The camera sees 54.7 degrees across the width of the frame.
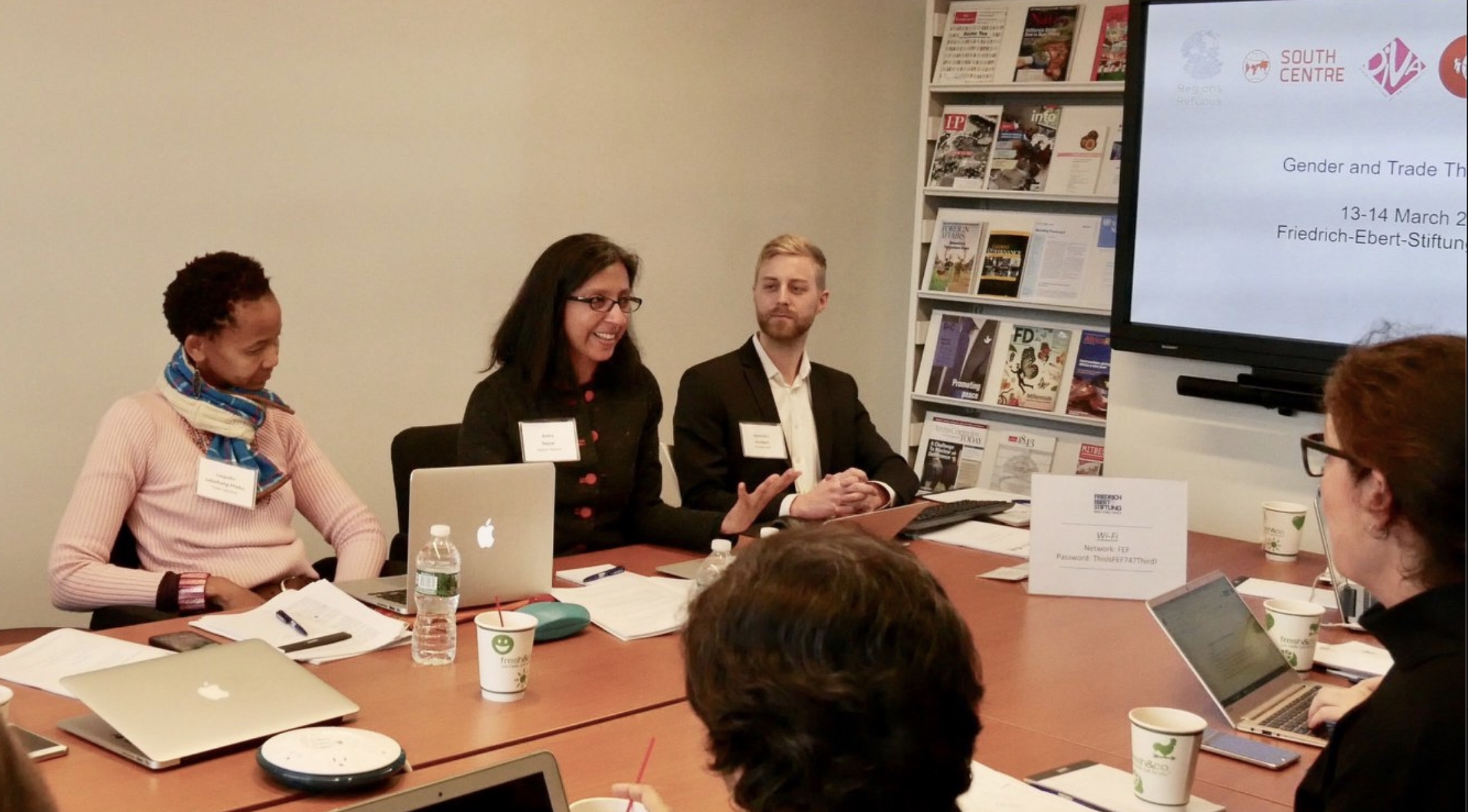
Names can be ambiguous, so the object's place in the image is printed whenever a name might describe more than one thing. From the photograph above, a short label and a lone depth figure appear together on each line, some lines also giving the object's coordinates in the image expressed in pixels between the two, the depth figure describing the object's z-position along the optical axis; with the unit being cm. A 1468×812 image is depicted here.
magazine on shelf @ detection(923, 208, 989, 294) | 552
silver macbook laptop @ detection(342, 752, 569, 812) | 136
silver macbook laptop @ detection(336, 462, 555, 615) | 241
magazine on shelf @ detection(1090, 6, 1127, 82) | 510
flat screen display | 369
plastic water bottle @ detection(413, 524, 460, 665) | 229
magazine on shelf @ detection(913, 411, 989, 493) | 564
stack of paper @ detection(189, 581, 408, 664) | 234
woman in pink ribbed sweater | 283
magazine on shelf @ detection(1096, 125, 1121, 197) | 512
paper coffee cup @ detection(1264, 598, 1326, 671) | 241
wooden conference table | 180
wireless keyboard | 340
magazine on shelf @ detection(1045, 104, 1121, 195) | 517
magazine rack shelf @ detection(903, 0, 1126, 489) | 522
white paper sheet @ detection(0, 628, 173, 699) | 214
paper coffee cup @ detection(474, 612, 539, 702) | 212
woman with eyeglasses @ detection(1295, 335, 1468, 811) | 145
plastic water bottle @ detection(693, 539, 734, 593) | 255
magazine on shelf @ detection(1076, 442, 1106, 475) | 527
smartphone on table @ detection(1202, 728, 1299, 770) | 199
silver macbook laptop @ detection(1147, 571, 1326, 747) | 213
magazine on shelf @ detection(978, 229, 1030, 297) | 543
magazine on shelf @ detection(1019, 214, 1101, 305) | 525
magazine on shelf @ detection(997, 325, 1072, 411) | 540
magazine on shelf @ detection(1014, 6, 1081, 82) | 529
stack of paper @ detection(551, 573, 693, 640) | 252
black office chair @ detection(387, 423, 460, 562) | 349
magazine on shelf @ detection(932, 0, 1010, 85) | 542
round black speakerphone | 176
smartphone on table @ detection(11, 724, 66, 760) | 183
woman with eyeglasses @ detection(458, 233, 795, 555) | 321
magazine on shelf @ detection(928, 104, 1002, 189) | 548
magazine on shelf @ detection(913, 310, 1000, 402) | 557
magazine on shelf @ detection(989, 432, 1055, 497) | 546
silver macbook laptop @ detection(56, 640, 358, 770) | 184
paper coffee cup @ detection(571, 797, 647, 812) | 161
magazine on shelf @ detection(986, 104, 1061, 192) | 536
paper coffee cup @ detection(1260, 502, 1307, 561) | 333
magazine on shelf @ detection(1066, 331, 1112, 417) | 525
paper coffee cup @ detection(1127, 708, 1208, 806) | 178
